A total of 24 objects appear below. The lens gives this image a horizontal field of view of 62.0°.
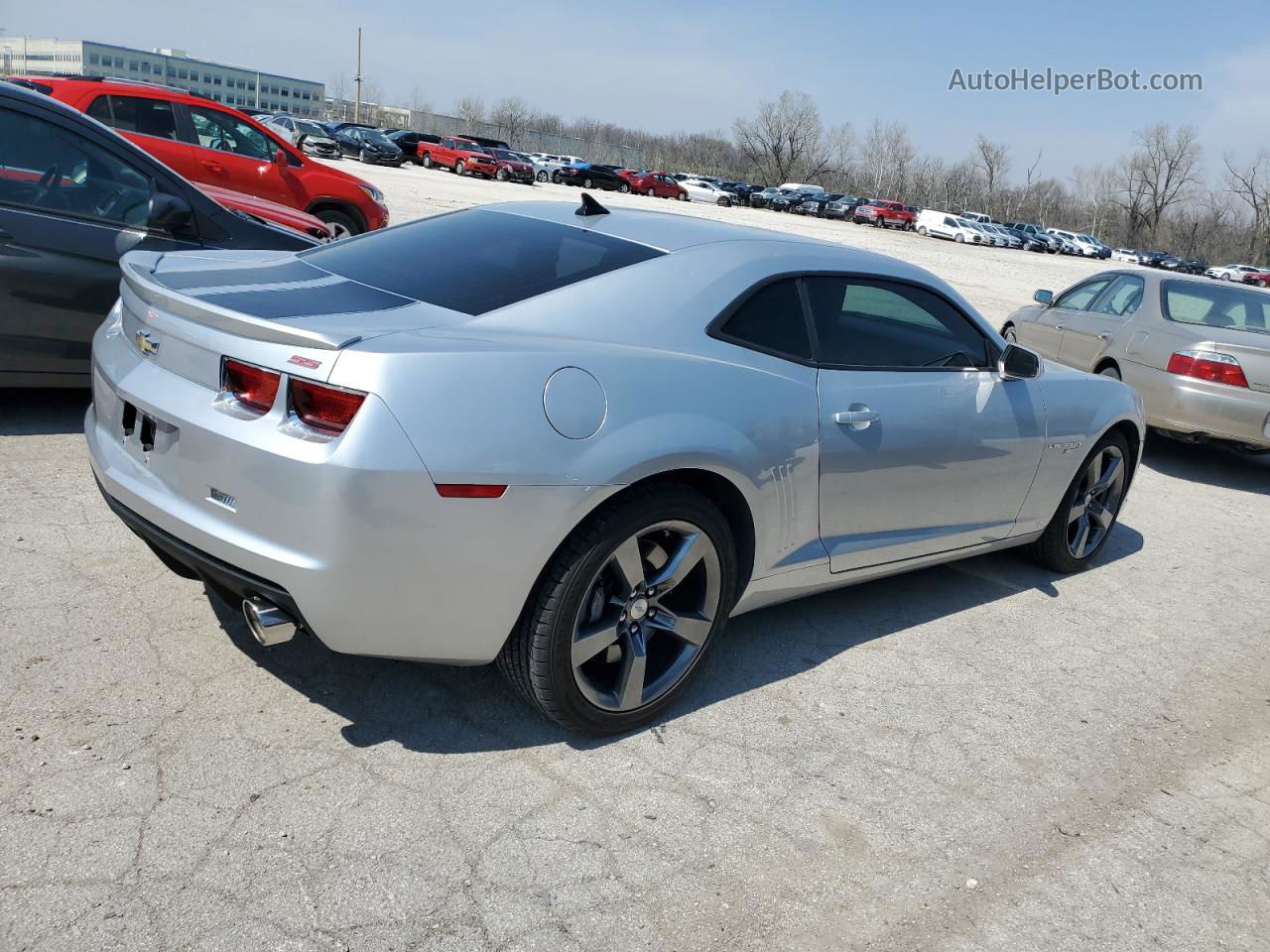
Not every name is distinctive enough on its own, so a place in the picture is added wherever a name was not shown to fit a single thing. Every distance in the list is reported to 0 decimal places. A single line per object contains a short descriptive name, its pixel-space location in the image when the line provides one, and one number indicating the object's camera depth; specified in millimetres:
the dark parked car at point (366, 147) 42188
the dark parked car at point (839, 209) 61562
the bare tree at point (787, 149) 108125
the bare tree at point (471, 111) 120938
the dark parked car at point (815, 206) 62062
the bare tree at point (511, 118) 115844
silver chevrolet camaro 2611
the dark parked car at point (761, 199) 63031
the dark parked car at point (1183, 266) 67562
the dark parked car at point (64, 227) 4918
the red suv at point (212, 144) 9789
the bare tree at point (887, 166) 118750
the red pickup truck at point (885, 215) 59156
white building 124938
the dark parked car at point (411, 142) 49281
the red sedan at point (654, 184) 53906
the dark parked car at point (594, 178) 52875
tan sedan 7527
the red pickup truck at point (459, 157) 46438
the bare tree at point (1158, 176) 105625
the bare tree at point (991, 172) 116812
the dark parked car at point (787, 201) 62781
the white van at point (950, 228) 58531
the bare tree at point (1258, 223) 98438
